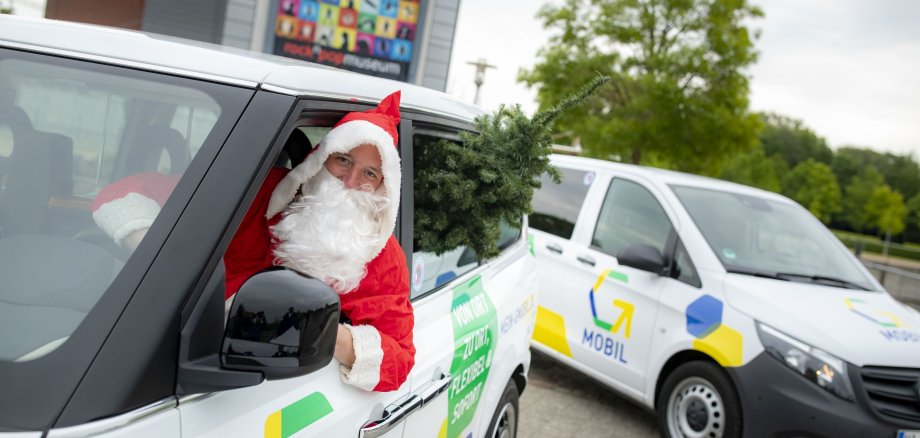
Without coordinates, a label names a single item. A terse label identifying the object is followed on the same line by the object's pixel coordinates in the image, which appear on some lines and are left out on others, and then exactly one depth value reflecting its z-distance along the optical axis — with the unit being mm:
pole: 13461
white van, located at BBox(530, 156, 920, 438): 4090
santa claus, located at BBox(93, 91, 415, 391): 1738
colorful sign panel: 9742
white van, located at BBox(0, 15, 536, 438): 1197
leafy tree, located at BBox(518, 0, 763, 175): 16250
